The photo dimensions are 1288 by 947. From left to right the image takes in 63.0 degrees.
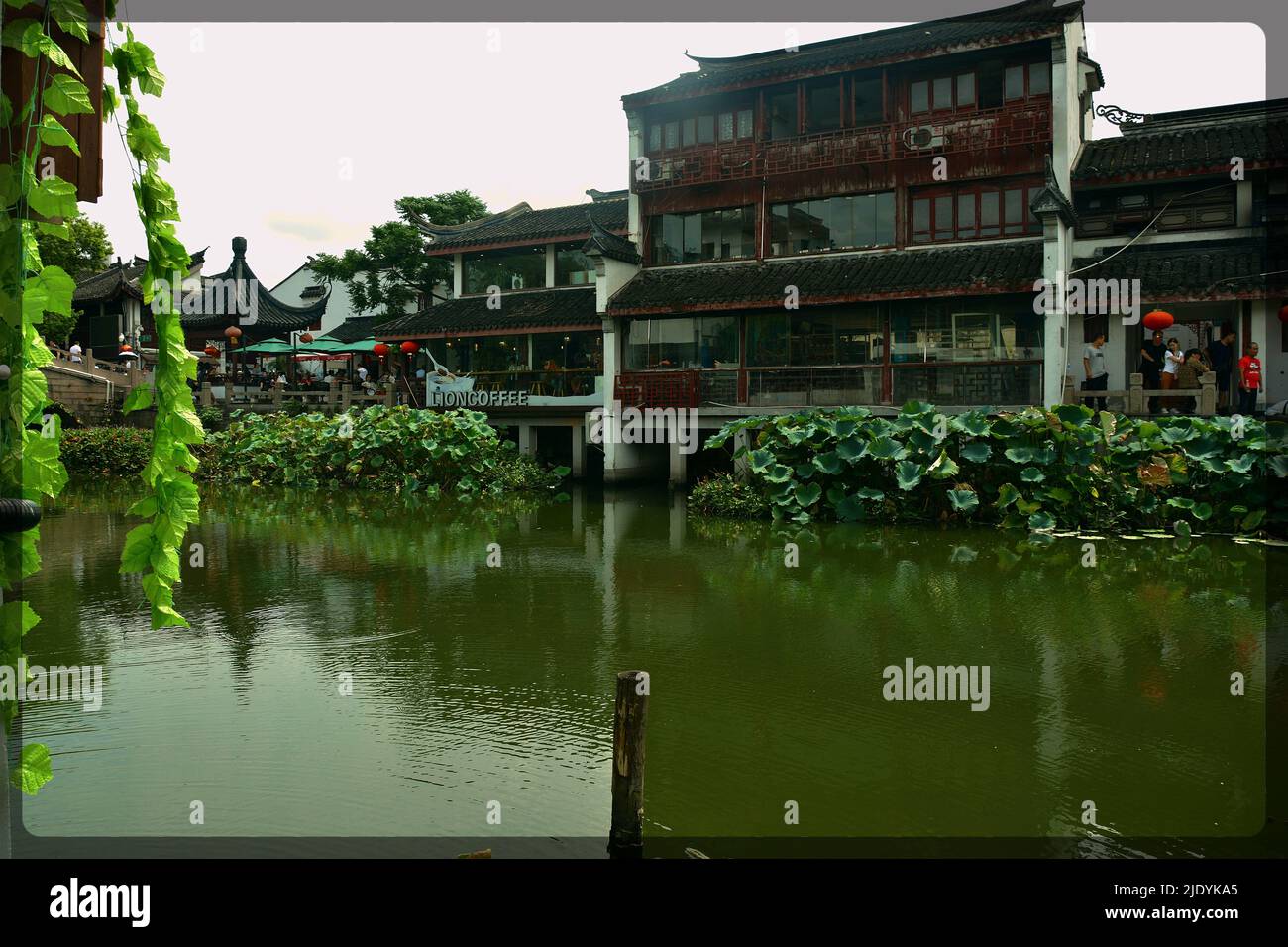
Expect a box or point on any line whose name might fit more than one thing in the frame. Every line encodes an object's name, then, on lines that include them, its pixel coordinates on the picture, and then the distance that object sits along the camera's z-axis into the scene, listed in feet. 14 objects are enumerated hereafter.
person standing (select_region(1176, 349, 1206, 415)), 56.80
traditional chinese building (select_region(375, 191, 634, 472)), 81.46
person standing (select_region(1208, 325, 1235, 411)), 57.41
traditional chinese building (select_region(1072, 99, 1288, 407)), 58.85
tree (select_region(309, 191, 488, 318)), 107.04
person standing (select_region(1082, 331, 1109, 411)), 59.21
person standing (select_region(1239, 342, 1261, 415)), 54.13
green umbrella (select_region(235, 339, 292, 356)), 104.99
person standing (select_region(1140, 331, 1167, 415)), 58.88
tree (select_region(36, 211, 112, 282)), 108.17
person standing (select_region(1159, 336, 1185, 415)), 58.03
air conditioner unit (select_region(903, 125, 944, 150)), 66.49
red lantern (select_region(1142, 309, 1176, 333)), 56.34
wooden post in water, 15.08
